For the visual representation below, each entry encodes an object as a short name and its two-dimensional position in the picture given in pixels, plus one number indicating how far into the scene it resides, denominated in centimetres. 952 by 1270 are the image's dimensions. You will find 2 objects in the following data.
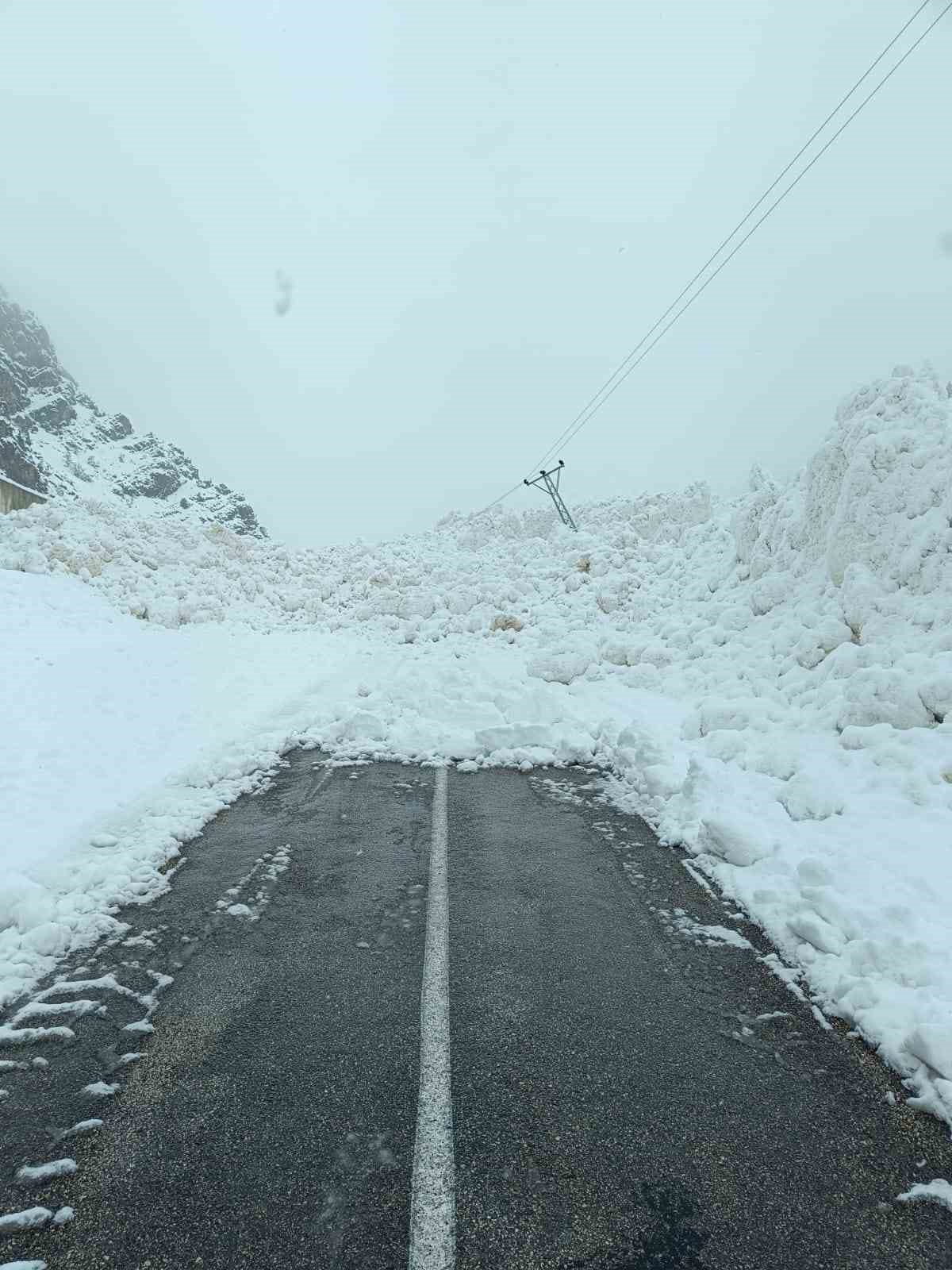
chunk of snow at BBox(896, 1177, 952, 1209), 237
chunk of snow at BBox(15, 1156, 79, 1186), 249
